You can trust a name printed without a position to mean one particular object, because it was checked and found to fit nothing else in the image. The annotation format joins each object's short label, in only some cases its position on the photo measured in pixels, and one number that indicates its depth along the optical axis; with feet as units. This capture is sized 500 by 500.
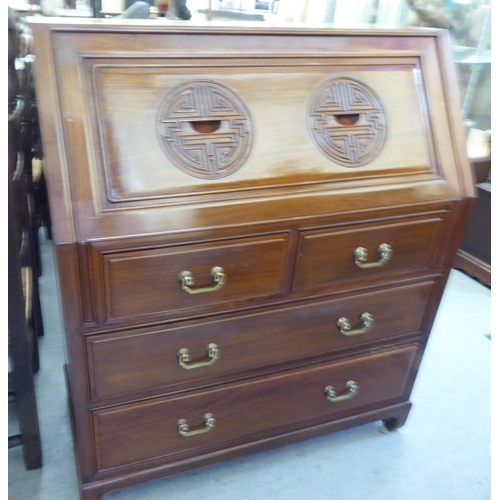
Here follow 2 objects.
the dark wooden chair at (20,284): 3.45
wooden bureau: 2.90
